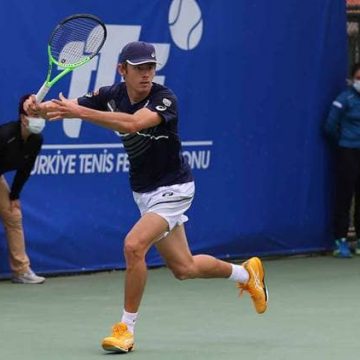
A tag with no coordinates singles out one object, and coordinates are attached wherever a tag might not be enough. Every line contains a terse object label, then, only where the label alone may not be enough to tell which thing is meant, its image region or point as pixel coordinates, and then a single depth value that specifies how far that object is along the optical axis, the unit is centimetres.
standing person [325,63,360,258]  1862
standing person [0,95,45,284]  1486
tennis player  1083
